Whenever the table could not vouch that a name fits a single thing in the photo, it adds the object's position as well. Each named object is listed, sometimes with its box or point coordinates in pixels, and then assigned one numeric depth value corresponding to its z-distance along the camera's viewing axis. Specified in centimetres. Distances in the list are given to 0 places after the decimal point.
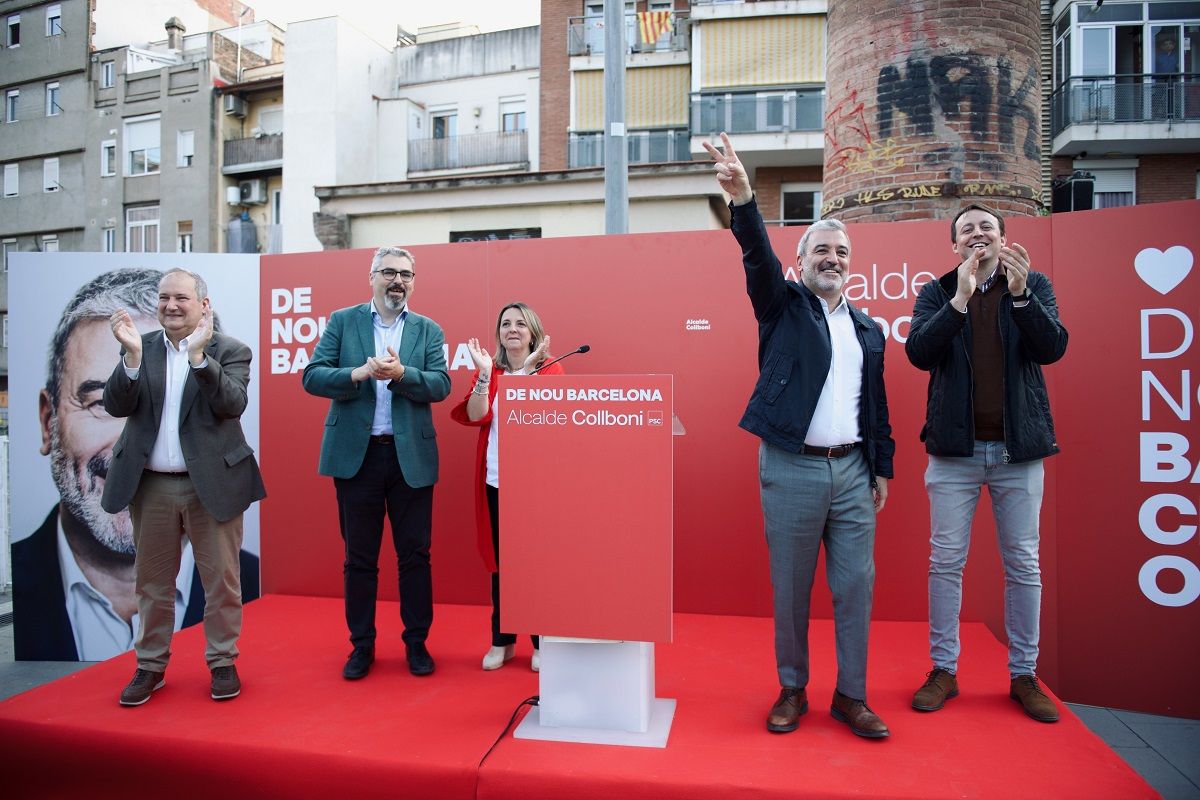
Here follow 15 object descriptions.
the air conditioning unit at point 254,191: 2367
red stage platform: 233
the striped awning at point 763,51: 1650
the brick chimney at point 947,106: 440
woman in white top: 339
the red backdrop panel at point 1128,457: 348
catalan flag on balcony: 1864
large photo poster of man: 441
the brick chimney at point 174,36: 2570
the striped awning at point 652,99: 1850
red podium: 262
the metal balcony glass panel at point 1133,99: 1485
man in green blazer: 327
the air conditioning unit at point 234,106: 2406
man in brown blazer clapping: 308
